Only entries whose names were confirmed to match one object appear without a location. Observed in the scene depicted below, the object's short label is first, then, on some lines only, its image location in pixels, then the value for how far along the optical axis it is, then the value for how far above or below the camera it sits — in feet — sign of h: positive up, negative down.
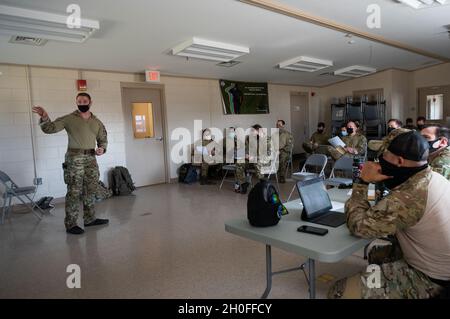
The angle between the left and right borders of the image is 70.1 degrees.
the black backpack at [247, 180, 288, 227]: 5.77 -1.41
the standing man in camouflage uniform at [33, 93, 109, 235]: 12.54 -0.73
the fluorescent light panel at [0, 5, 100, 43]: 10.43 +4.02
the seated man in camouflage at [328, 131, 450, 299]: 4.77 -1.48
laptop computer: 6.01 -1.54
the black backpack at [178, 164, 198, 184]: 22.52 -2.89
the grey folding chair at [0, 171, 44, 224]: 14.14 -2.23
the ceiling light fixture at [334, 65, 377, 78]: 23.76 +4.20
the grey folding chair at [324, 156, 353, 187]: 13.87 -1.79
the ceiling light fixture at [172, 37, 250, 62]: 15.10 +4.09
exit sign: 20.09 +3.68
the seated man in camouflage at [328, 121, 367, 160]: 17.87 -1.16
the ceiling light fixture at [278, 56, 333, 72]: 20.26 +4.20
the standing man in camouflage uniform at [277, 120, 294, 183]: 22.06 -1.58
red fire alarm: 18.16 +3.01
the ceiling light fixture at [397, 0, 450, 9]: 12.04 +4.57
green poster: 25.39 +2.71
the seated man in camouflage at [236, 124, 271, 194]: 19.66 -1.74
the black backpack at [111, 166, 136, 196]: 19.20 -2.76
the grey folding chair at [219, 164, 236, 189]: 19.93 -2.26
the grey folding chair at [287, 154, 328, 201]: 15.66 -1.77
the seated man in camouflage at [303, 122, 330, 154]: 23.55 -0.95
